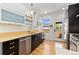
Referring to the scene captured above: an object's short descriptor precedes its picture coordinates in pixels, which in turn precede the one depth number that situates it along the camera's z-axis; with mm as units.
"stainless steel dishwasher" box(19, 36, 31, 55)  1442
